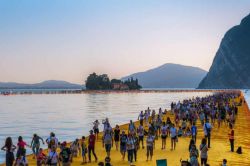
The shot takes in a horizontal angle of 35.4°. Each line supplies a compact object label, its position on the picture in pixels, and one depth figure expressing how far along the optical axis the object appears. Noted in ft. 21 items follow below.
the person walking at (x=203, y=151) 62.26
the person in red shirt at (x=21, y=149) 66.59
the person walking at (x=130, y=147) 70.54
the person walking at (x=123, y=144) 73.92
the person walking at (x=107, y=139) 74.74
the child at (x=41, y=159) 64.80
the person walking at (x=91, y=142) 72.23
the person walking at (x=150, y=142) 71.98
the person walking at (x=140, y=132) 83.46
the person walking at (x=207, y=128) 85.40
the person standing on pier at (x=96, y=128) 106.69
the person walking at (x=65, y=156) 58.85
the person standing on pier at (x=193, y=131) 87.75
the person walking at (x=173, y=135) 86.42
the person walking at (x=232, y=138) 85.57
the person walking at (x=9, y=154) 64.24
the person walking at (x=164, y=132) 86.12
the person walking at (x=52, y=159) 57.57
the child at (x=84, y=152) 74.96
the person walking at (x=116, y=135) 84.03
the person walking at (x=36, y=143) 78.38
